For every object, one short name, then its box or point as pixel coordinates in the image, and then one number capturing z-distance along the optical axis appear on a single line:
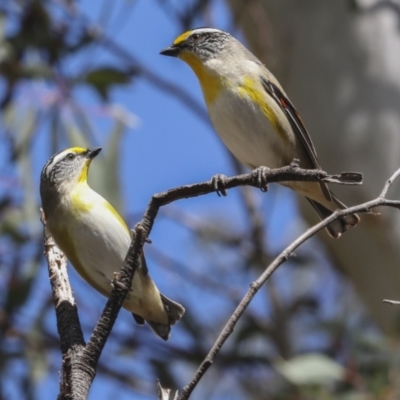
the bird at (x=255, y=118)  5.81
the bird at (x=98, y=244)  5.66
